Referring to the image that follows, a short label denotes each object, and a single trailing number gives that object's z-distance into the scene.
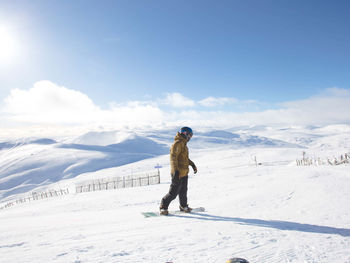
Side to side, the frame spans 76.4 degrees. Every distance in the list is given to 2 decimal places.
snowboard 4.54
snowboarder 4.65
